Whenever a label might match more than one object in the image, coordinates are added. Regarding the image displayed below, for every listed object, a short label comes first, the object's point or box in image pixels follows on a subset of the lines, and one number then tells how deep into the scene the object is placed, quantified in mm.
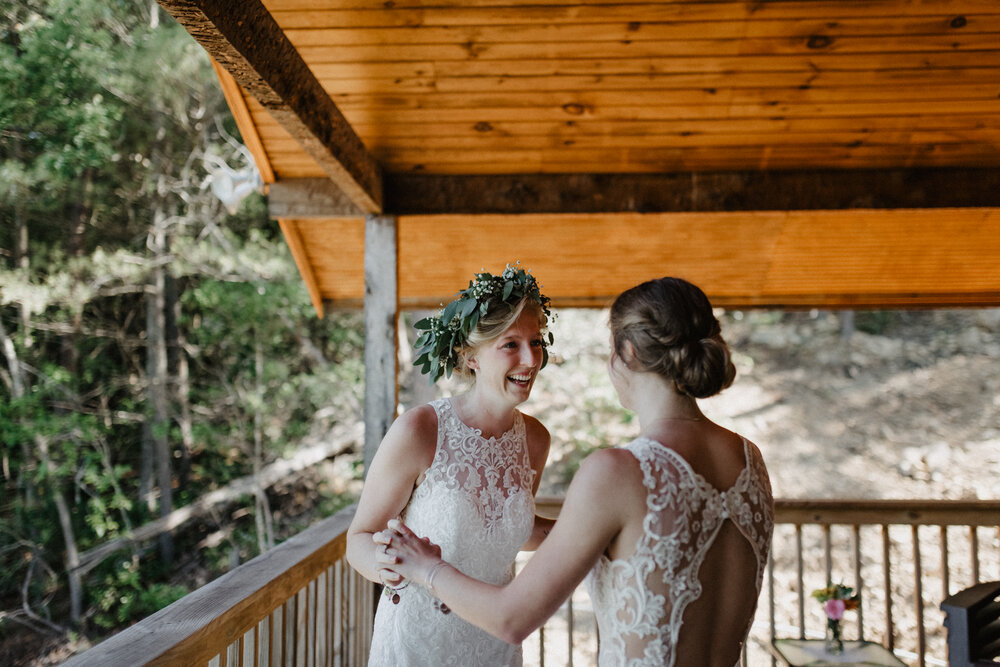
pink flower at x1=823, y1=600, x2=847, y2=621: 2855
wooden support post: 3270
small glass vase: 2908
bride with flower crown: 1834
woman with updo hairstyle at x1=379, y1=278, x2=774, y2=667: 1240
